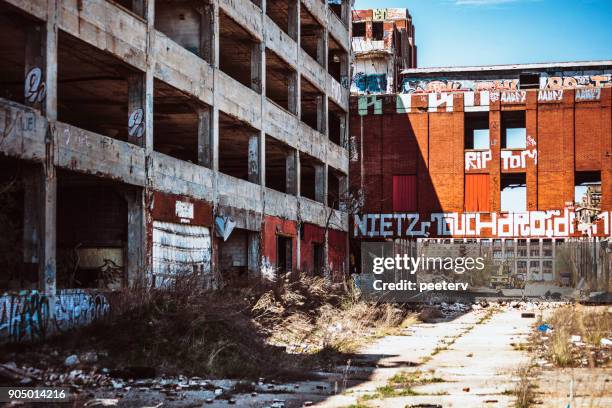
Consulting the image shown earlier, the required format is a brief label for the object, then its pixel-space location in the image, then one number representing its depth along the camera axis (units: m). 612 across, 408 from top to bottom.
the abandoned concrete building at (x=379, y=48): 61.75
